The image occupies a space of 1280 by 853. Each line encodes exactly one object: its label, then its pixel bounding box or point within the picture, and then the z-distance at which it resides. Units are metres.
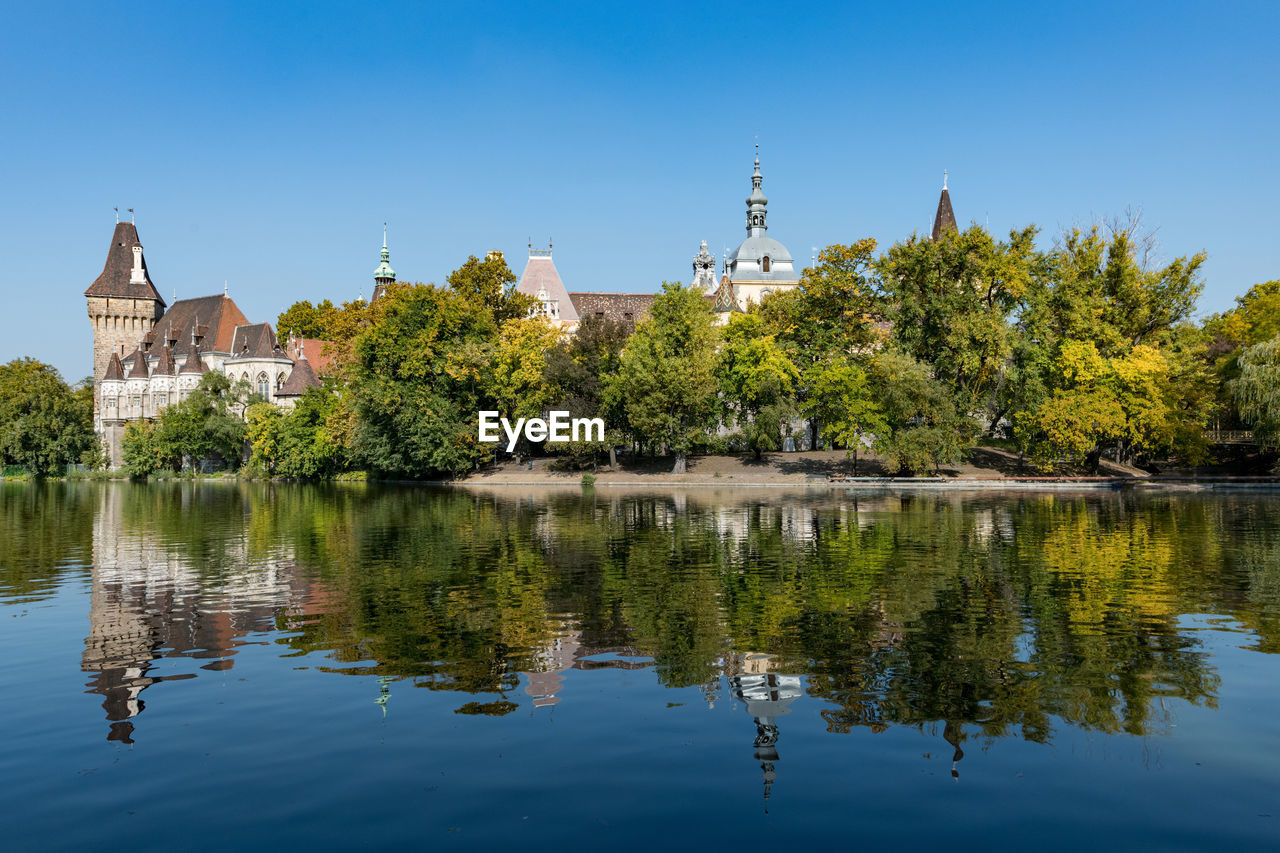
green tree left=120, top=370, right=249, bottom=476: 87.25
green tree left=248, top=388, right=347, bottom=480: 76.19
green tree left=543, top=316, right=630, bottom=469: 68.06
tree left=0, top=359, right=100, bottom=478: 92.06
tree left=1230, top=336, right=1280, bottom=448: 48.91
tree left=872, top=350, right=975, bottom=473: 55.88
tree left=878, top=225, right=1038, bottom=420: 56.97
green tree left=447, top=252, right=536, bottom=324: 78.31
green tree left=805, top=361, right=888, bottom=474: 59.34
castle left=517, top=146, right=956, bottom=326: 100.94
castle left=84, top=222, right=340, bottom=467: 103.62
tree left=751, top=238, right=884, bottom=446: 65.31
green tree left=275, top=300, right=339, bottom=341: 116.12
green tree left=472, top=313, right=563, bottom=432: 70.00
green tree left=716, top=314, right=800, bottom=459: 66.44
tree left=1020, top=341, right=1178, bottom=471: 53.12
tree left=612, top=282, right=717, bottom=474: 64.19
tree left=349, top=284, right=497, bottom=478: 67.19
